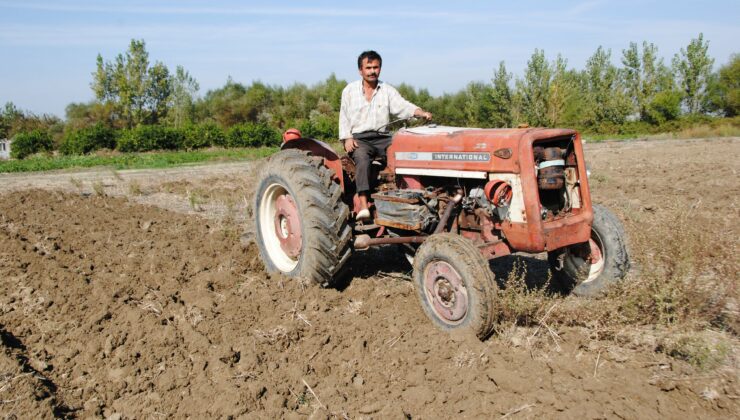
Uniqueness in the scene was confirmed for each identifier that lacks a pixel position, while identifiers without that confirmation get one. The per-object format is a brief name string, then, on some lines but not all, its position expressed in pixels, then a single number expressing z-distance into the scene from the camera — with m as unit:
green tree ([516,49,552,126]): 33.69
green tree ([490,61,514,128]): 34.84
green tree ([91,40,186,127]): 48.62
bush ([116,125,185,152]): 30.59
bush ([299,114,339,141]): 36.00
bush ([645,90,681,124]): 40.38
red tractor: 3.99
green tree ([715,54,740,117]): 43.53
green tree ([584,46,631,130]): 39.59
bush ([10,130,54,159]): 30.52
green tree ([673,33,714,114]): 43.69
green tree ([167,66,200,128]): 52.78
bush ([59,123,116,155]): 30.06
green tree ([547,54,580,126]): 33.19
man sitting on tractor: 5.15
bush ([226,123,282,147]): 33.53
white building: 37.30
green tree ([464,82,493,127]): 39.22
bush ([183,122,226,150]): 32.44
